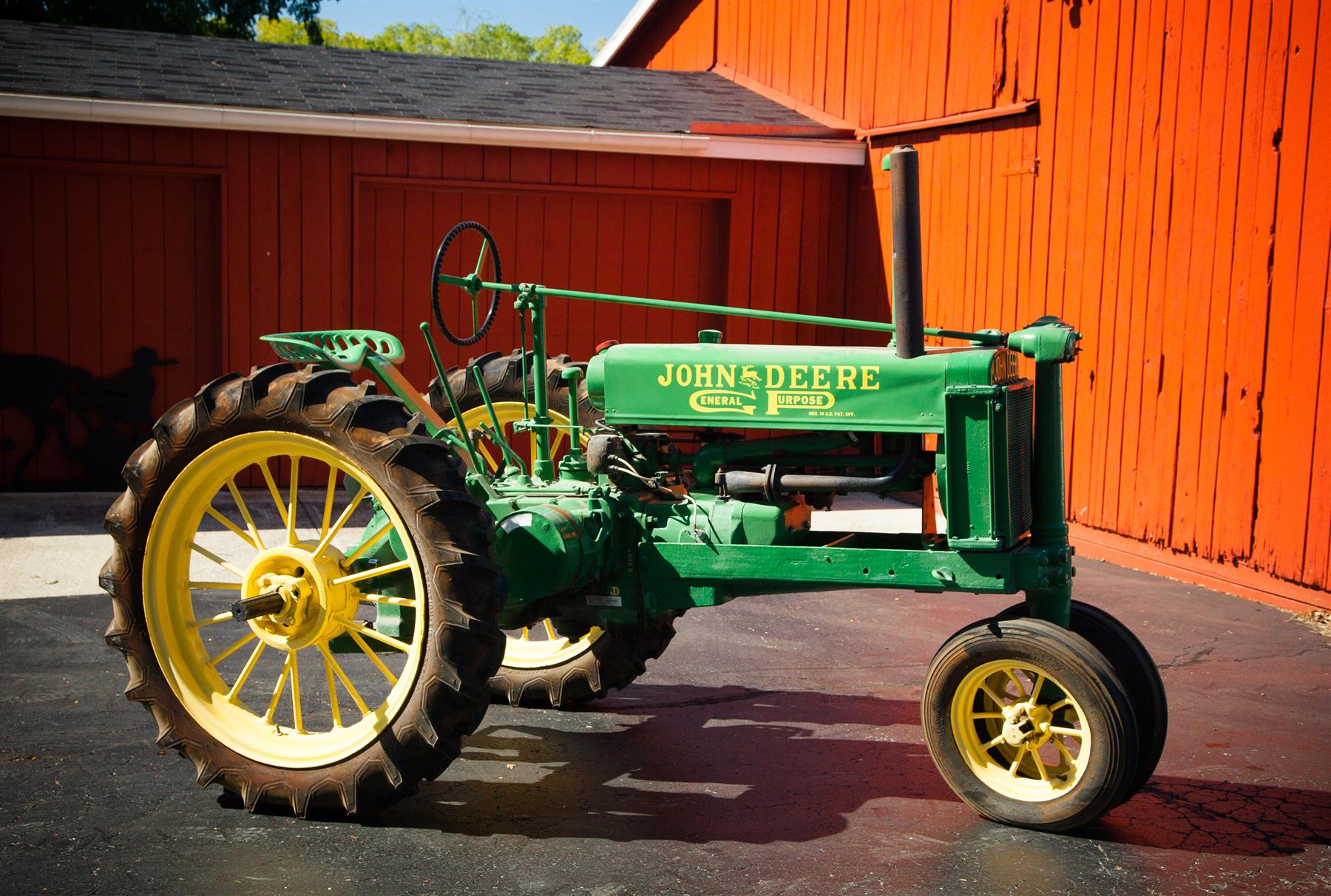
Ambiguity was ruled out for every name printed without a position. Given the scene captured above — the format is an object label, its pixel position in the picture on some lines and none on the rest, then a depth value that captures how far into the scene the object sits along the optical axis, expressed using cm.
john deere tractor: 382
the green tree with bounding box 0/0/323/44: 2011
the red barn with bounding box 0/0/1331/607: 709
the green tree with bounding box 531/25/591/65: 4894
